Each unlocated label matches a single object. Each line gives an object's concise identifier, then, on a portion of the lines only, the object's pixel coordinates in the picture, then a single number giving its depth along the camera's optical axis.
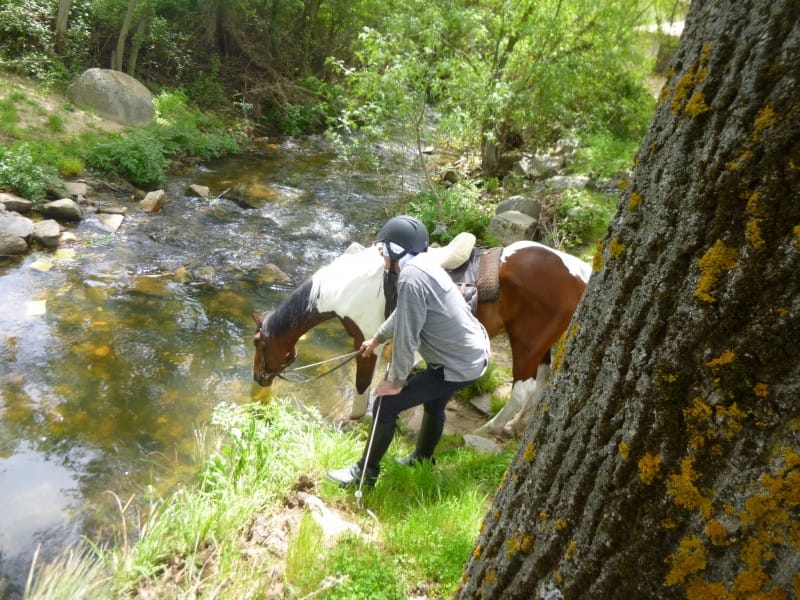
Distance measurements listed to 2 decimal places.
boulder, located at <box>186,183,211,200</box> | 10.47
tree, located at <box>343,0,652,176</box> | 8.31
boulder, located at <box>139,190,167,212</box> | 9.48
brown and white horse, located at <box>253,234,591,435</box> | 4.70
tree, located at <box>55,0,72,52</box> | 12.72
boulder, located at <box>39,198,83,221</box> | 8.23
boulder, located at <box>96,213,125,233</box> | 8.51
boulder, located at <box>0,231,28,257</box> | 7.02
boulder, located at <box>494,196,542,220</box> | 9.02
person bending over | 3.11
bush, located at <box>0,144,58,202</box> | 8.15
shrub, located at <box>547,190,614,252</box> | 7.94
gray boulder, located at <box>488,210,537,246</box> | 8.18
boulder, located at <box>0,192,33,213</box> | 7.83
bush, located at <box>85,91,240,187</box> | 10.20
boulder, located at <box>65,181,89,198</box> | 8.95
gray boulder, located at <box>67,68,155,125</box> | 11.68
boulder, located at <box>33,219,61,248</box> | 7.52
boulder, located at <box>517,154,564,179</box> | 11.21
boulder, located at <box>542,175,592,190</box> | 9.63
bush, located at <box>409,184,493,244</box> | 8.80
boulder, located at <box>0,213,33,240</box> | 7.20
